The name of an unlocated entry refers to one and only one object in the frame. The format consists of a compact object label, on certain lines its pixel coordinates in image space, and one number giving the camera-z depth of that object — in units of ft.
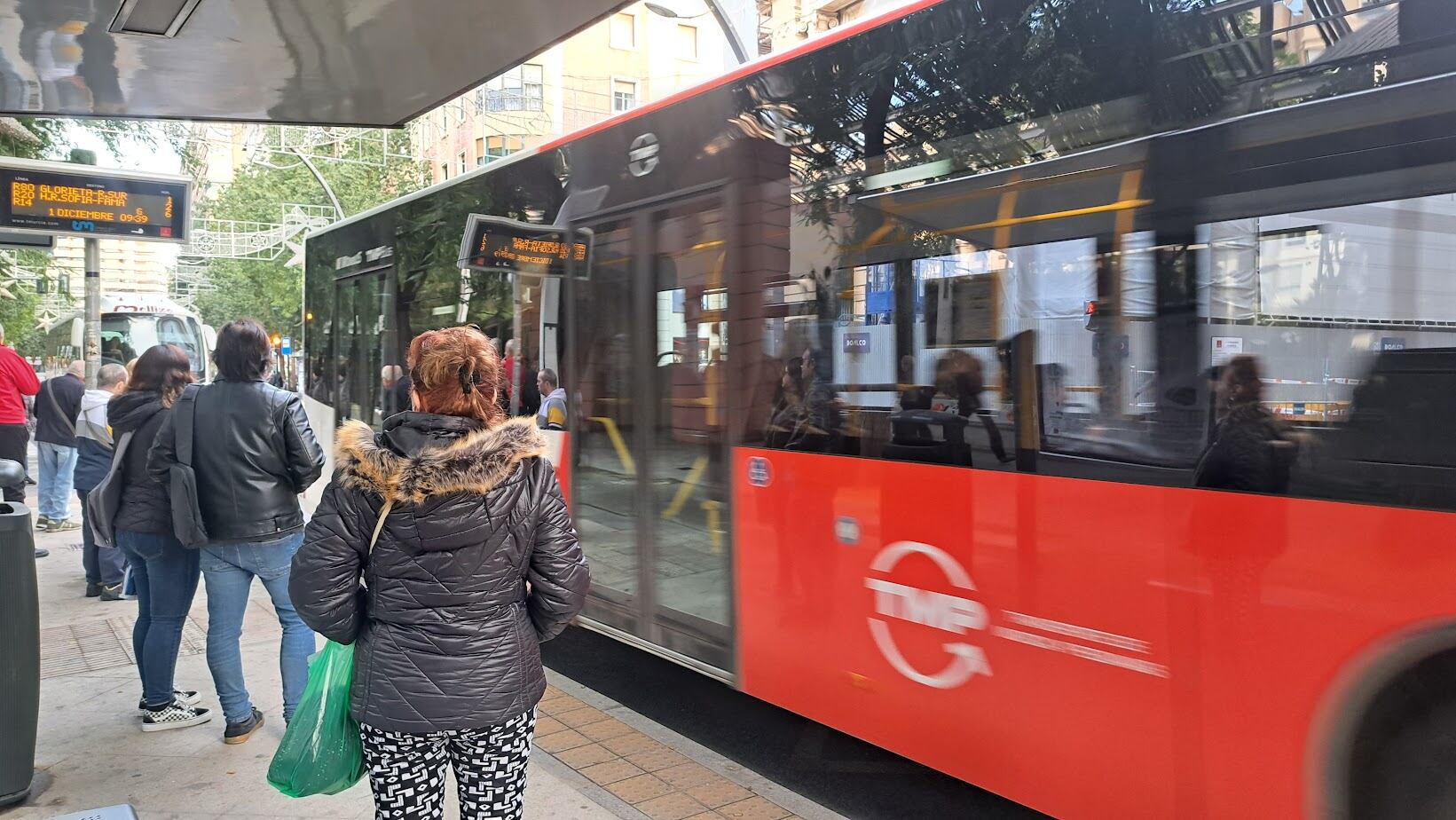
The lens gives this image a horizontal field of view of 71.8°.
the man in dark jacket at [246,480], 14.46
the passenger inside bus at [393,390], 28.04
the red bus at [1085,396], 8.73
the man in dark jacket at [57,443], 37.11
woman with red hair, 8.24
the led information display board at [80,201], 24.90
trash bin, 12.77
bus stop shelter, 14.20
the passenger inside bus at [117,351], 72.79
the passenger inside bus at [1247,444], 9.34
